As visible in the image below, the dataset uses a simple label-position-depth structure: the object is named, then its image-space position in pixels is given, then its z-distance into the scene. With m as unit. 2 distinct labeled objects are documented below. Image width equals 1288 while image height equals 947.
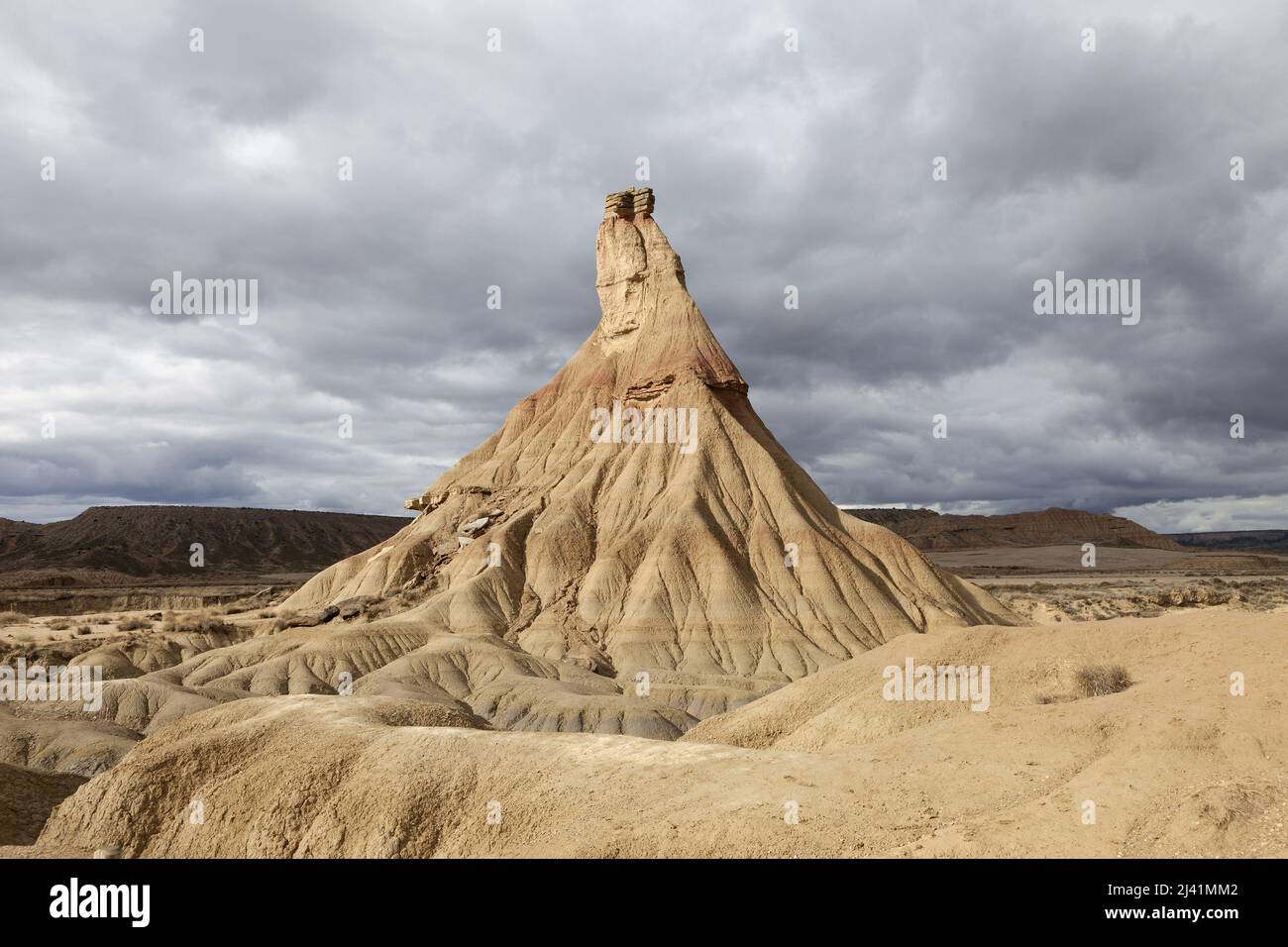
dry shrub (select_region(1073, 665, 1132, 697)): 20.36
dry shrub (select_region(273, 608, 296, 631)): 57.94
